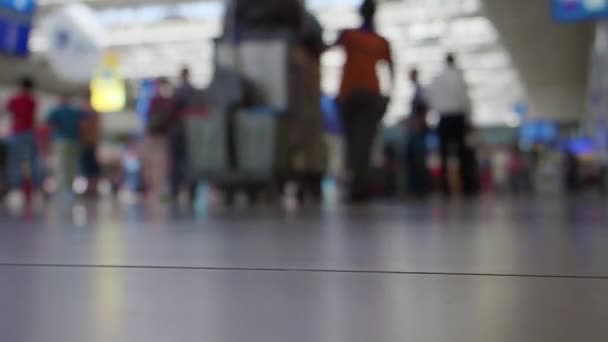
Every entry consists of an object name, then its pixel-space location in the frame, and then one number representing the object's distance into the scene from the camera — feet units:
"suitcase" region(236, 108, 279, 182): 18.16
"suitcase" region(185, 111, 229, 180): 18.76
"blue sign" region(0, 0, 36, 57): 28.53
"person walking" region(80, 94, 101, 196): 27.04
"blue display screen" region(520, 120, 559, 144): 94.38
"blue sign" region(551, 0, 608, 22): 31.35
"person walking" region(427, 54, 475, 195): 23.91
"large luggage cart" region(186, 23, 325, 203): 18.31
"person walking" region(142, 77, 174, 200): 23.93
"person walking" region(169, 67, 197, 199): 23.29
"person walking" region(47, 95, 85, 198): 26.18
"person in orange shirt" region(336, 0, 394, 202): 17.12
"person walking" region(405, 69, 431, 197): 25.48
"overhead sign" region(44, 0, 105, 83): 29.58
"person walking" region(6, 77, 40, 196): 24.40
